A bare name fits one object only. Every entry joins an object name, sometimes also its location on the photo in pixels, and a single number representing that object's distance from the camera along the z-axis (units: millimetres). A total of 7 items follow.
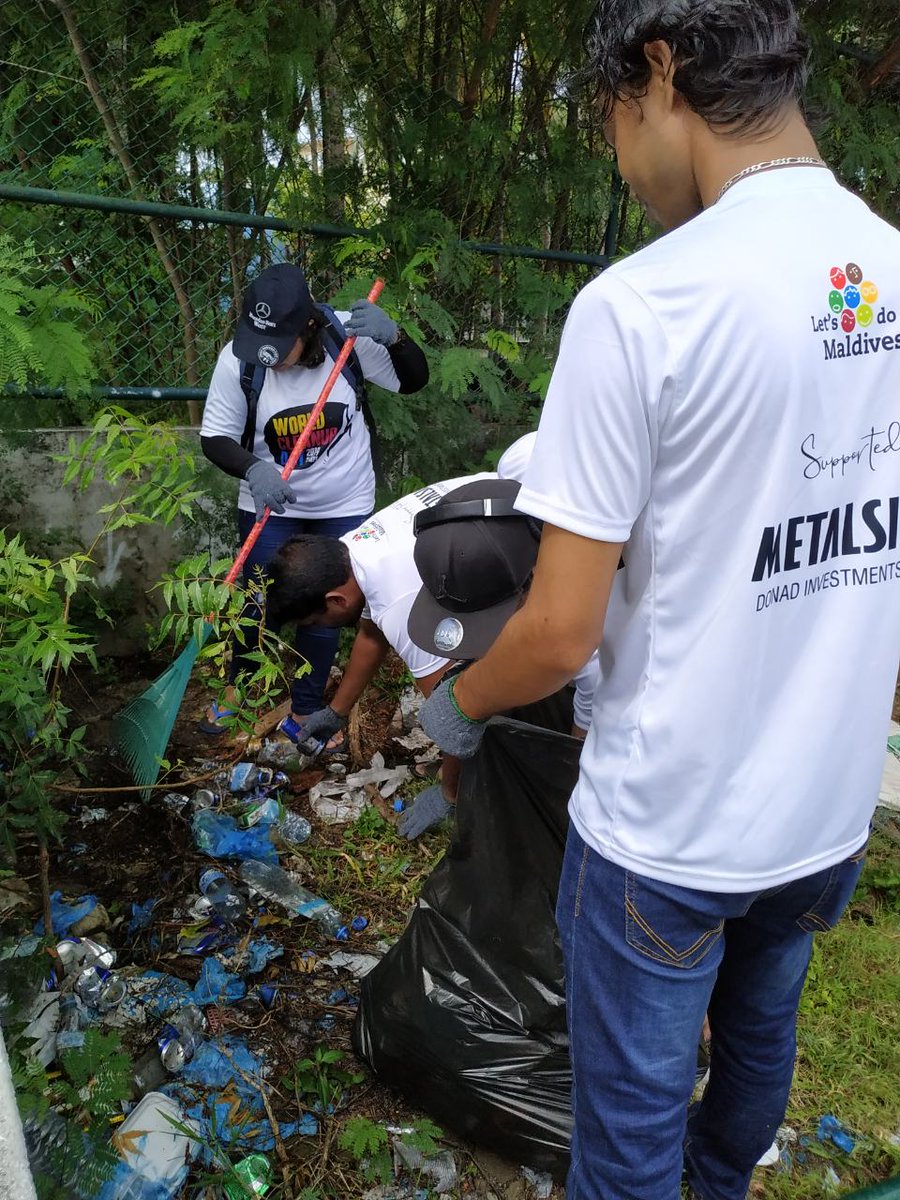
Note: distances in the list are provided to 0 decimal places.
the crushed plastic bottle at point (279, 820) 2900
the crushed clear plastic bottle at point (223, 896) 2459
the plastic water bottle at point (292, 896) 2512
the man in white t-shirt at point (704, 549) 930
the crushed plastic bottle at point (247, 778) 3061
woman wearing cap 2992
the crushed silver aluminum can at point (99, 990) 2090
